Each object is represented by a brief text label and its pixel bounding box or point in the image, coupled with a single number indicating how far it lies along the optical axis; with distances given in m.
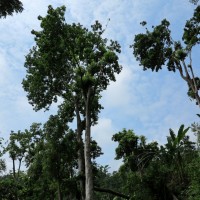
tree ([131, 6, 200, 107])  28.33
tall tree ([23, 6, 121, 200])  23.89
